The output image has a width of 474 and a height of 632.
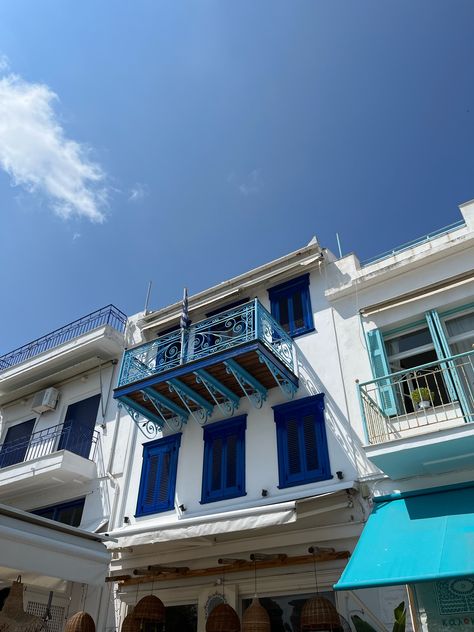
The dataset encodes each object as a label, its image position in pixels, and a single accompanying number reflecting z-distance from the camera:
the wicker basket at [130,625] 7.92
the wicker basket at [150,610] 8.02
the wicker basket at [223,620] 7.32
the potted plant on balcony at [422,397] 7.73
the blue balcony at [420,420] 6.70
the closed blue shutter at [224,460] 9.52
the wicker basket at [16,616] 7.83
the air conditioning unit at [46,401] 14.03
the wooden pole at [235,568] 7.54
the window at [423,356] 7.92
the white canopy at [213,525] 7.25
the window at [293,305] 10.94
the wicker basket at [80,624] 7.96
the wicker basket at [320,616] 6.67
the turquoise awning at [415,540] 5.47
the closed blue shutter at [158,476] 10.29
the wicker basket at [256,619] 7.01
